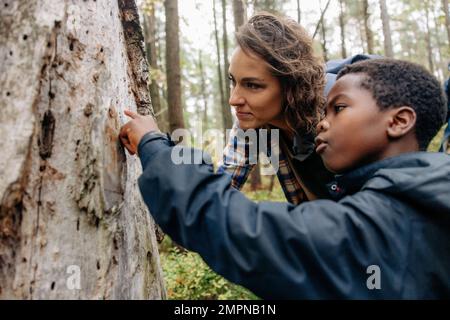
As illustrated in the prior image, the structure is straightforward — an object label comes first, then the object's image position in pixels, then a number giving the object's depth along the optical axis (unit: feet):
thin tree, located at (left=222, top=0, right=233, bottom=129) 36.48
